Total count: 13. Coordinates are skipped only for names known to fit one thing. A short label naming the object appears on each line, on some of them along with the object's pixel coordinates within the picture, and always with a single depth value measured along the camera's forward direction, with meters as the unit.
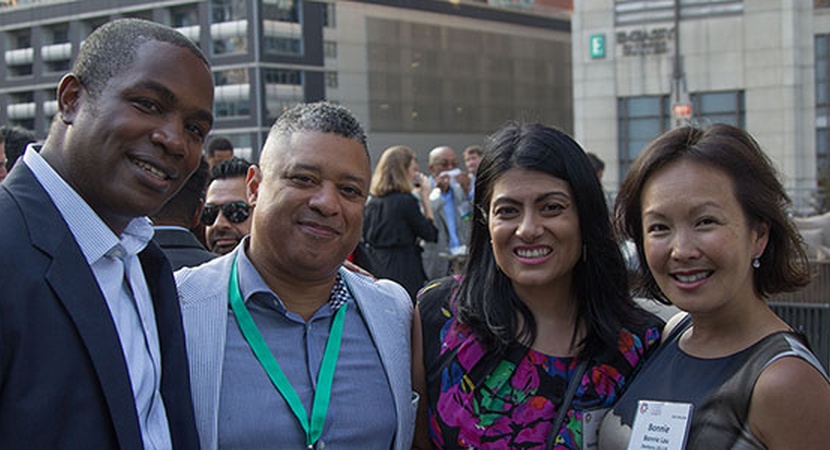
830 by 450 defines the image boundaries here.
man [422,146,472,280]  10.52
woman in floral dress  2.64
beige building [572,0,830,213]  26.12
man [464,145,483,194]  11.01
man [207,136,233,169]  7.91
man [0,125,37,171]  5.81
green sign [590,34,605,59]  28.64
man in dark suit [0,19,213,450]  1.74
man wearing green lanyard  2.31
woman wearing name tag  2.24
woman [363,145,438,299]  8.15
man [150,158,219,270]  3.76
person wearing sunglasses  4.79
